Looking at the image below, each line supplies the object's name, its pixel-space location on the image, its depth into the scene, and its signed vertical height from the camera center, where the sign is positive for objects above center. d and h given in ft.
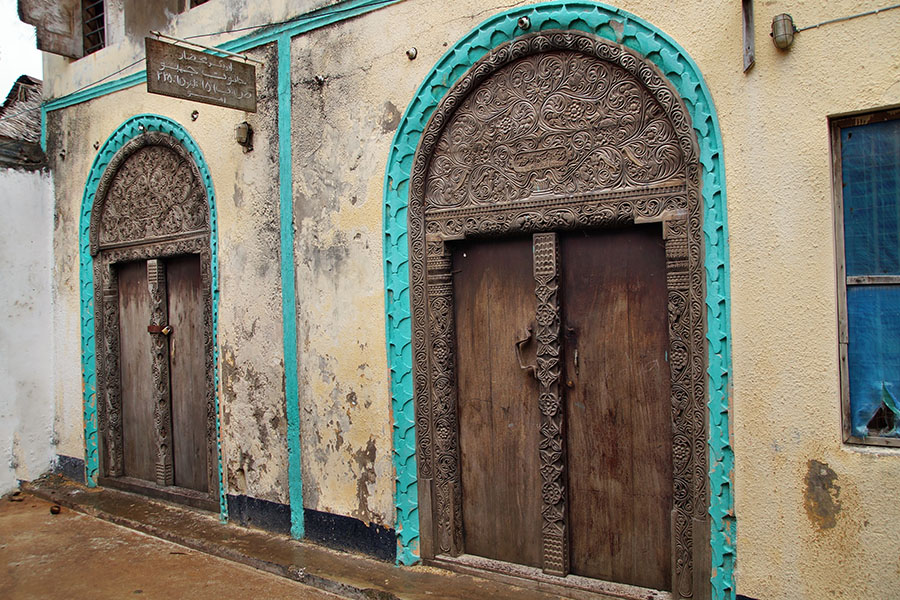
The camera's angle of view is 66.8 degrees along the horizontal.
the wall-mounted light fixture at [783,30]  9.50 +3.67
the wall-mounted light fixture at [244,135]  15.90 +4.17
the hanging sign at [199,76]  13.70 +5.08
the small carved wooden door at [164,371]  18.31 -1.52
